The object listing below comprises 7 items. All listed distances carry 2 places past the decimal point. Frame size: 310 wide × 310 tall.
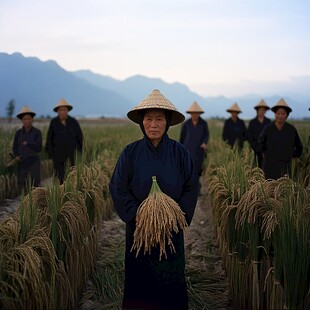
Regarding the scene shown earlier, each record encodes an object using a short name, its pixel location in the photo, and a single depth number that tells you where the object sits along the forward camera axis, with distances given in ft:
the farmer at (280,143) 16.44
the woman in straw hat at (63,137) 19.42
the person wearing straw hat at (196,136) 21.99
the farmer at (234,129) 26.71
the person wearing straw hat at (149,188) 8.09
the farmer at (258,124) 21.22
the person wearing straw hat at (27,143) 19.93
